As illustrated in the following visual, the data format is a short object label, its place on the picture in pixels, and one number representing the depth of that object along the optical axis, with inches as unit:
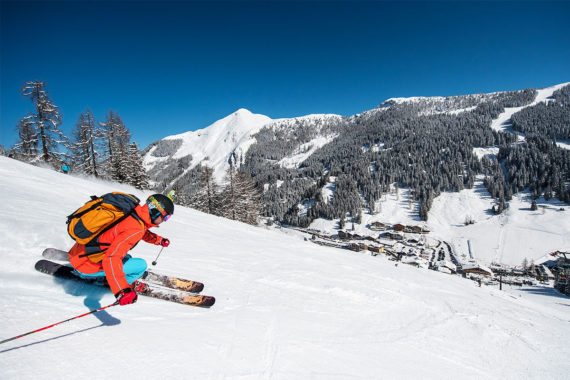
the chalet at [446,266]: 2465.6
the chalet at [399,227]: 4407.0
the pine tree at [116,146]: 1362.0
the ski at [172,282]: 212.4
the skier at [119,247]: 132.6
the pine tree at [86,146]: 1386.6
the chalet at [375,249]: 3172.7
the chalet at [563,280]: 2146.9
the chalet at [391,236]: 4089.1
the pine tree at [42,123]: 1127.0
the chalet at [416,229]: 4409.5
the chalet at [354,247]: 3067.7
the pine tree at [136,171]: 1381.6
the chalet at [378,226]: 4626.0
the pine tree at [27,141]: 1142.4
